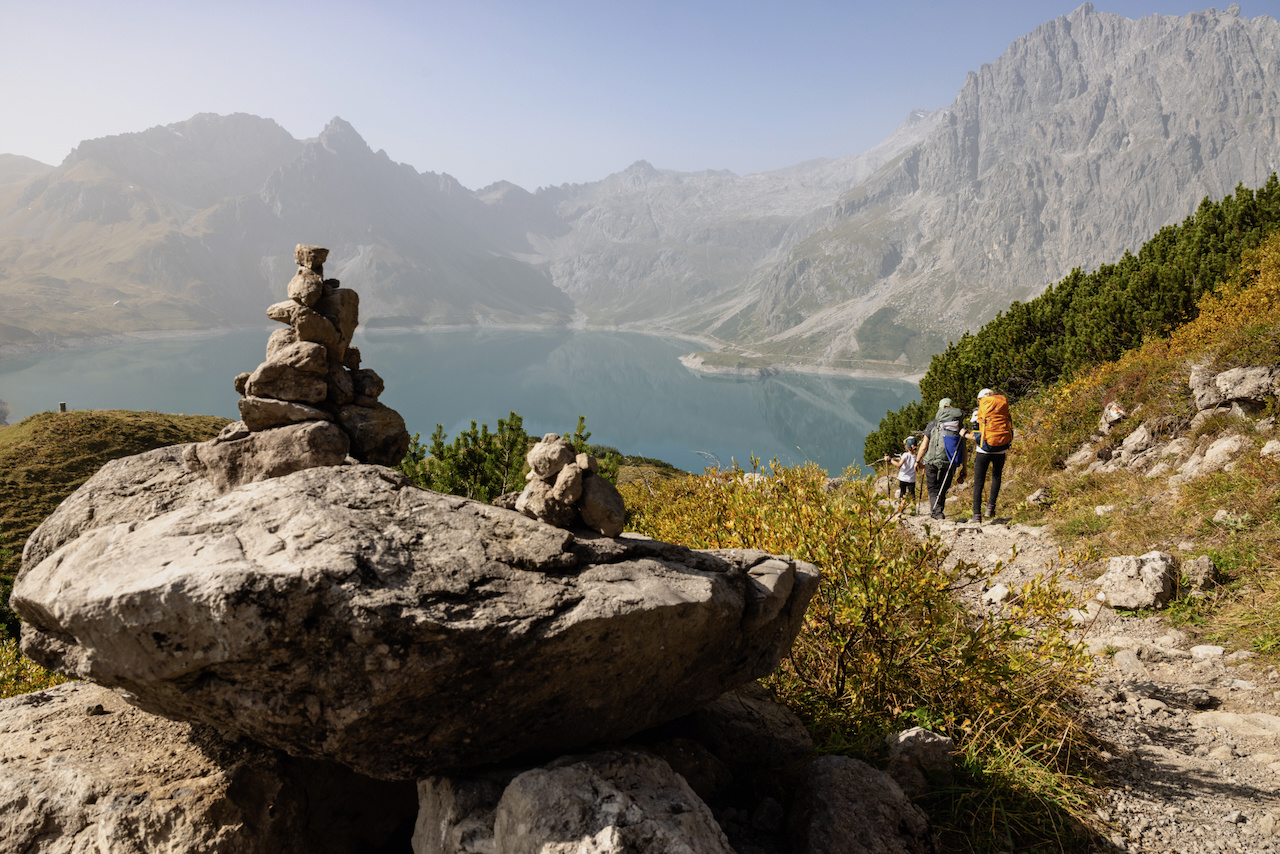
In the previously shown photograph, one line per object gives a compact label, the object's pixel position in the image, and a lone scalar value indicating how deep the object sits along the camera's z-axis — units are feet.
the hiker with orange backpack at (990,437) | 43.19
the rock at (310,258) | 18.61
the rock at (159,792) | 13.60
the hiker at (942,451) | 46.88
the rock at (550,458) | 15.94
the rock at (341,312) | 18.54
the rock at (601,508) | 15.89
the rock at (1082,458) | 49.71
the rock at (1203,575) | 28.37
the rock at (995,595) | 29.37
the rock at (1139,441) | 45.29
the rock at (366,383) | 19.51
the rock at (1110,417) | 49.96
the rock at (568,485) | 15.44
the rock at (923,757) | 17.63
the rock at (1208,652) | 24.64
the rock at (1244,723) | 19.90
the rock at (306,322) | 17.93
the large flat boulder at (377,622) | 11.27
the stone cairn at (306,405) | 17.12
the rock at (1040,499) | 45.98
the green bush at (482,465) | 35.40
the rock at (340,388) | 18.47
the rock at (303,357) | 17.51
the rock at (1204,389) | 41.73
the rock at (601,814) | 11.40
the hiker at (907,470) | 51.21
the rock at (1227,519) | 31.12
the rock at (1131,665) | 24.29
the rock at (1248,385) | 38.55
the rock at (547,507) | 15.71
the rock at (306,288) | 18.07
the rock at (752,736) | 18.42
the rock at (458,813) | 12.57
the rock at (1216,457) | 36.37
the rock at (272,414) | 17.31
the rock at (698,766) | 16.65
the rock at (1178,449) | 41.39
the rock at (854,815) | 14.47
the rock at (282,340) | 18.29
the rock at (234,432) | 17.89
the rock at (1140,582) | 28.78
